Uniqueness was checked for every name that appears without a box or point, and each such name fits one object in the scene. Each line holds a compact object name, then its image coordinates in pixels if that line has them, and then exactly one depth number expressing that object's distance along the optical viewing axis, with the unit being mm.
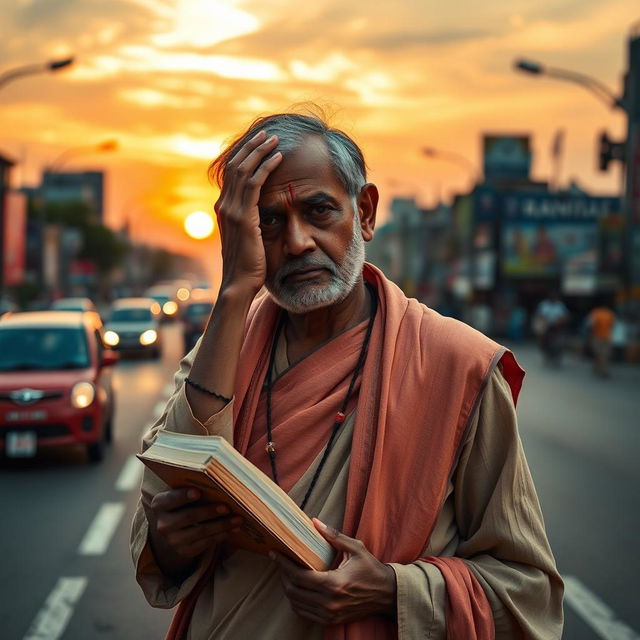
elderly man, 2178
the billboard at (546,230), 47906
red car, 10617
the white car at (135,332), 27922
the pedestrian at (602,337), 23250
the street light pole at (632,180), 29672
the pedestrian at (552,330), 27172
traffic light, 23656
